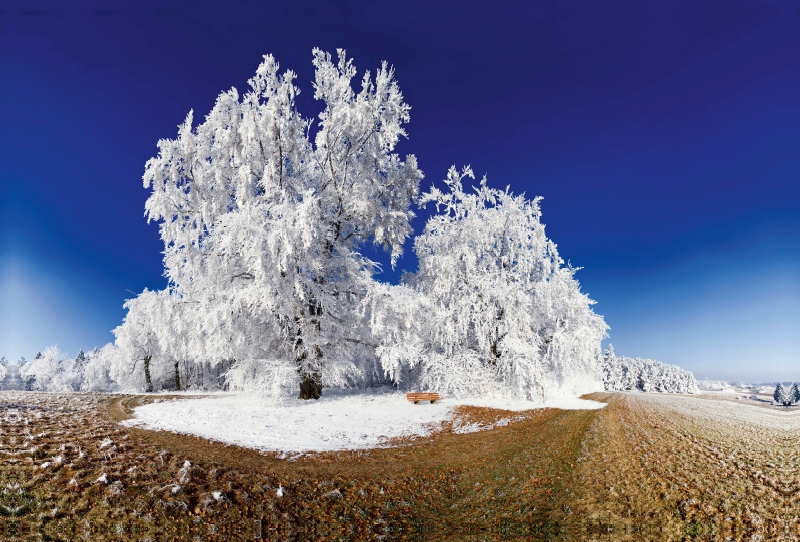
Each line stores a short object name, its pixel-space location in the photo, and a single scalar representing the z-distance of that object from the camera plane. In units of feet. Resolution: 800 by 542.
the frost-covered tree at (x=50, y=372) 184.85
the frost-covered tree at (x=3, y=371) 225.56
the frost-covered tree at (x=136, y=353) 95.13
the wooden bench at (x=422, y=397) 54.44
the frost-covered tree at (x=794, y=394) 84.64
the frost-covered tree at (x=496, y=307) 64.18
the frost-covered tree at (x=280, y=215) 49.32
